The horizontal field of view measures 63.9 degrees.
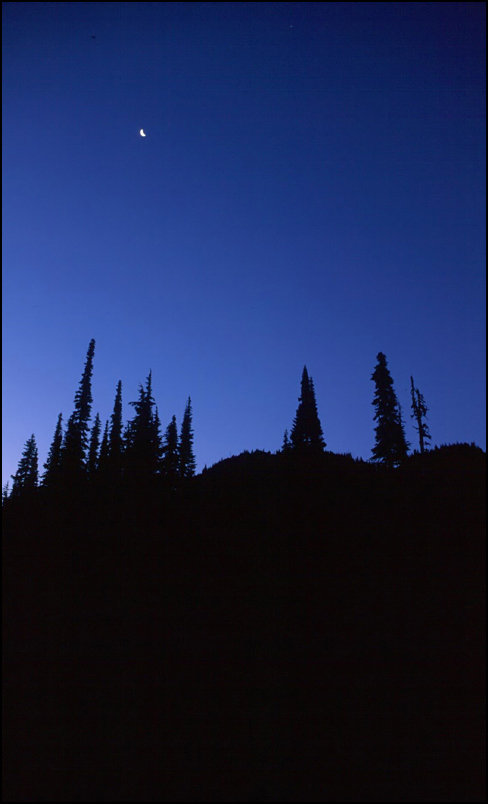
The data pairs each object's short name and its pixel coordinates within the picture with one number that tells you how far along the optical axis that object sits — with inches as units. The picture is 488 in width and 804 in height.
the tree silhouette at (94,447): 1796.3
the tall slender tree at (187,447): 2231.3
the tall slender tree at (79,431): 1595.0
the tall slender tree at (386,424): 1528.1
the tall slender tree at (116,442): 1507.1
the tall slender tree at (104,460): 1220.0
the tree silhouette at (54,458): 1675.1
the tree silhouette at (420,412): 1702.8
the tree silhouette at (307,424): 1807.3
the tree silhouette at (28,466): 2268.7
